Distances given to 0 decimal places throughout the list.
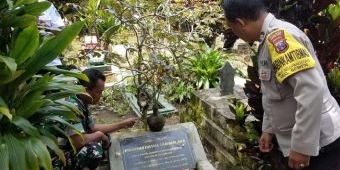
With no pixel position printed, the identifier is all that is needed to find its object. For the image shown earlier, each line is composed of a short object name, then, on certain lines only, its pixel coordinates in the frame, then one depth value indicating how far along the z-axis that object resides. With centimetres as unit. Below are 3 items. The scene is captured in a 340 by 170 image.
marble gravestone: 307
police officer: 177
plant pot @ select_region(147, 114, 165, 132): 326
